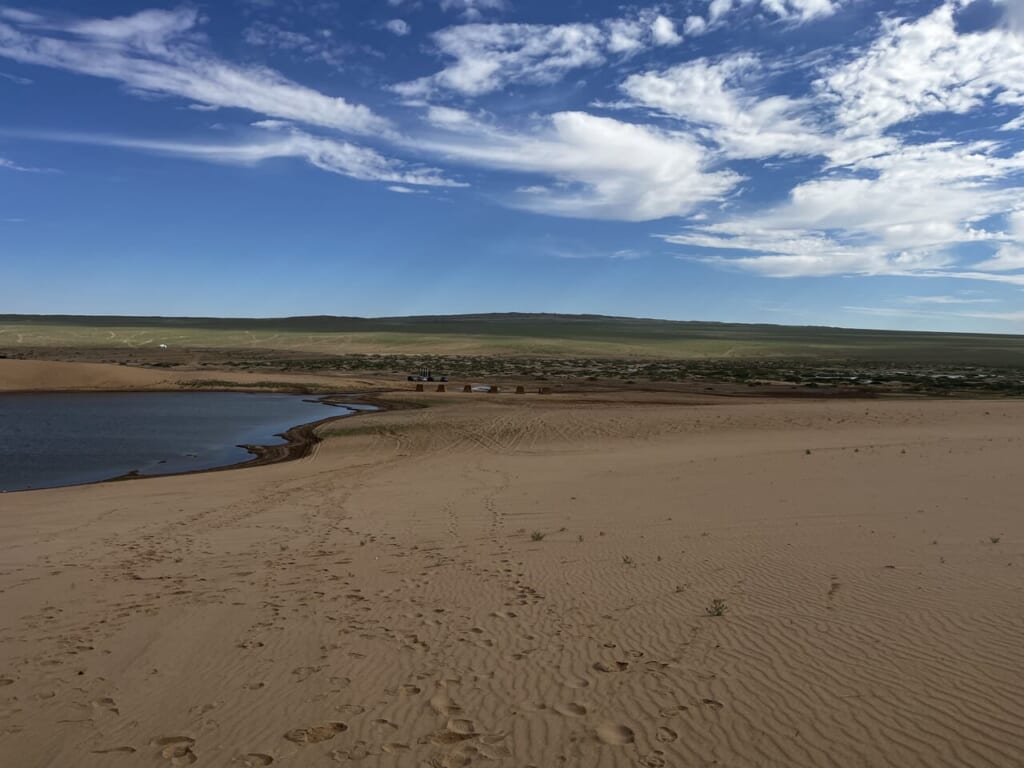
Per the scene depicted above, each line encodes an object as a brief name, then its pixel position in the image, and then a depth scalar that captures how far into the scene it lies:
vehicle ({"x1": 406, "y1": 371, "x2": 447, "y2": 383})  53.56
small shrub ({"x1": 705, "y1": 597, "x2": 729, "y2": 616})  7.51
